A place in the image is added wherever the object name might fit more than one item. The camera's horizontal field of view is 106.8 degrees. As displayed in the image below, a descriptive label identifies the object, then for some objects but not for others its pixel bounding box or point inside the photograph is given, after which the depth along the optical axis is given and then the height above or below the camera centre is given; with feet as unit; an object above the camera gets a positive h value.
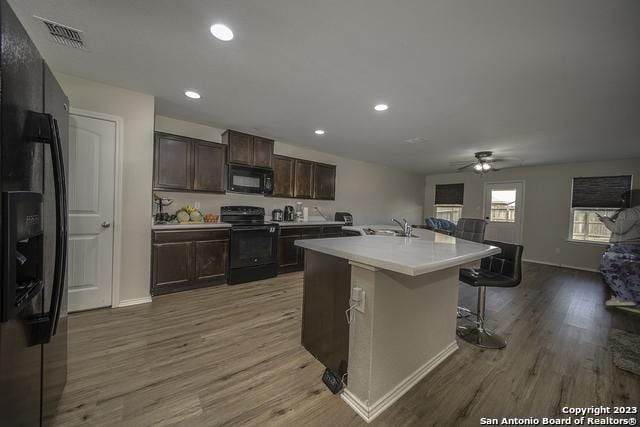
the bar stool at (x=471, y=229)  10.62 -0.69
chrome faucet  8.45 -0.65
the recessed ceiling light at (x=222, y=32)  5.47 +4.10
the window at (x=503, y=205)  20.83 +0.95
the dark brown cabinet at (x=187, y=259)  9.93 -2.49
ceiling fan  15.00 +4.01
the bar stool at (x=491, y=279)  7.03 -1.93
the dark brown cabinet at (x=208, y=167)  11.62 +1.89
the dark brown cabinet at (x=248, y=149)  12.65 +3.18
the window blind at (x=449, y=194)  24.20 +2.05
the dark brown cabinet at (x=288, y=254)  13.65 -2.76
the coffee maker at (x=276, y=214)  14.93 -0.46
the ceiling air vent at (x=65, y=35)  5.65 +4.12
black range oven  11.71 -2.00
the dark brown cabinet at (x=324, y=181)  16.57 +1.97
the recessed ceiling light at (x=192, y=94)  8.87 +4.16
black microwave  12.82 +1.47
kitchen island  4.53 -2.24
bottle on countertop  16.22 -0.23
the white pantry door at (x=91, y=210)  8.02 -0.36
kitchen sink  9.59 -0.96
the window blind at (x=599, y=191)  16.28 +2.05
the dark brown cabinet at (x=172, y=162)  10.61 +1.86
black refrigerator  2.31 -0.30
